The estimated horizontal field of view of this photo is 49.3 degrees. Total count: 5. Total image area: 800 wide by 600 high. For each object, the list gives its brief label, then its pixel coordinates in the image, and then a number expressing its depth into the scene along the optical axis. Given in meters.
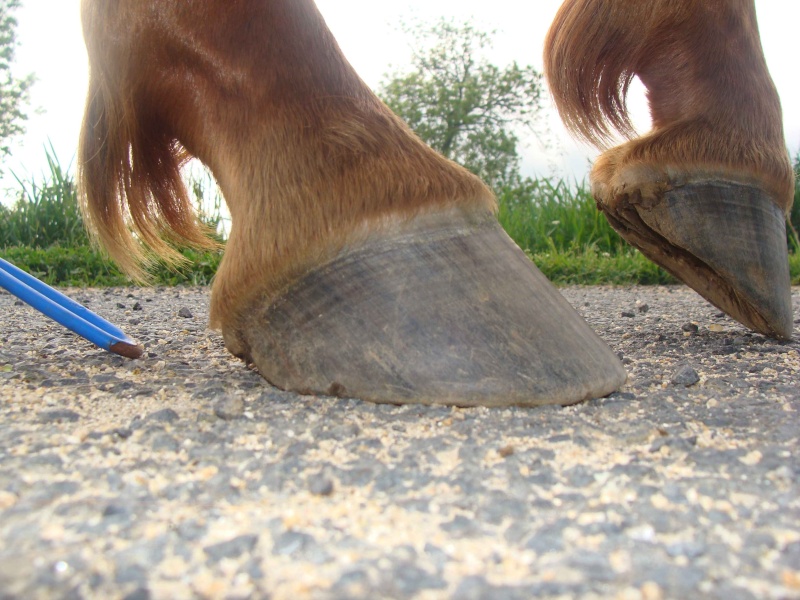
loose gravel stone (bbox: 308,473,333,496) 0.23
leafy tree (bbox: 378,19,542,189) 13.26
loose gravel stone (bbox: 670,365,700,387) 0.34
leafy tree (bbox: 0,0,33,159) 9.23
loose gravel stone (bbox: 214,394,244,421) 0.29
